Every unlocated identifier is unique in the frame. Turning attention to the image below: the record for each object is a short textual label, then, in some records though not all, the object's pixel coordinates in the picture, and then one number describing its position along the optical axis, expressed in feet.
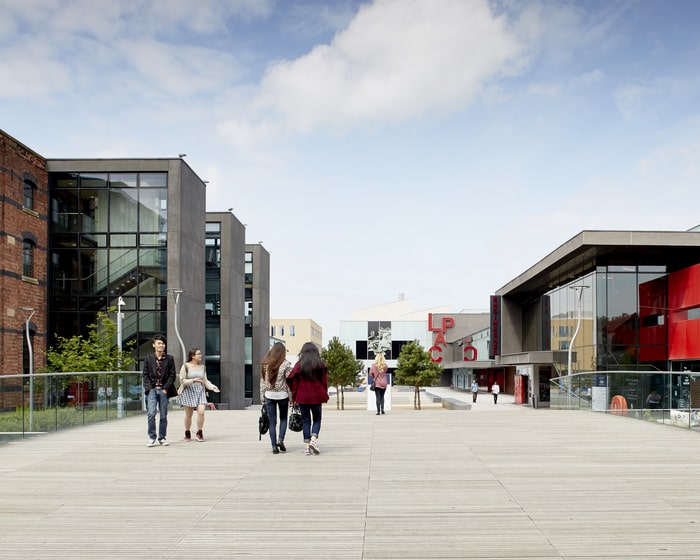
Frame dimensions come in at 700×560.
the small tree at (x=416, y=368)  183.93
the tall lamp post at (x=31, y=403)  45.39
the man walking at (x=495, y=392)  190.60
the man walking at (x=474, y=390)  195.33
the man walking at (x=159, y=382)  40.26
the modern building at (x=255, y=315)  197.98
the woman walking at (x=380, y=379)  65.77
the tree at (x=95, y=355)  96.07
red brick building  103.65
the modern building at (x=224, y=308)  160.45
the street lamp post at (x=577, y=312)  132.77
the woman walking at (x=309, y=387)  35.12
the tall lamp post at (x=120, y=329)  99.61
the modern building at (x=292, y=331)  445.78
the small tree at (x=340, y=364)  199.82
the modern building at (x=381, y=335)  339.16
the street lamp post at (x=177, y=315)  112.37
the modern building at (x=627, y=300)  118.62
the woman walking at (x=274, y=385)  35.94
